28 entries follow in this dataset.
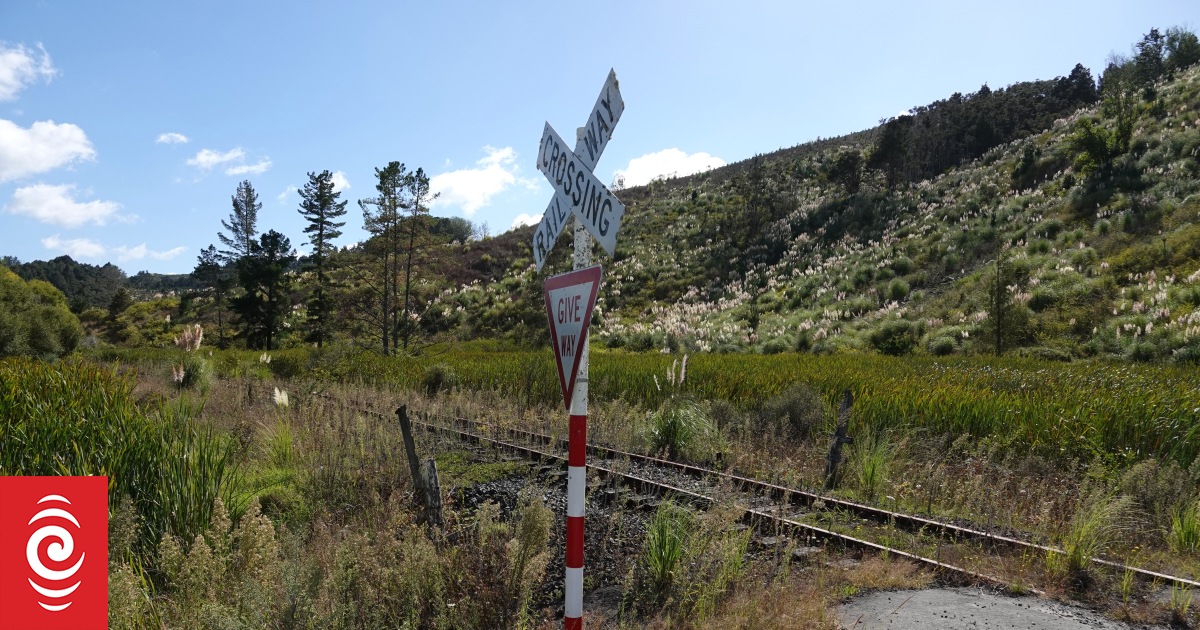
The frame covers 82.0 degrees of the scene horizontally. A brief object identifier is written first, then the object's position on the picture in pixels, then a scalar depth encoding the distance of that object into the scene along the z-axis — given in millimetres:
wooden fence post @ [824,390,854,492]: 7832
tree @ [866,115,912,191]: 49531
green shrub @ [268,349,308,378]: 25297
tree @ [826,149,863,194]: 51469
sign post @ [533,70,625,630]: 3348
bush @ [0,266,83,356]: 21844
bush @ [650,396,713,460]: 9602
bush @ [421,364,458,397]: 17719
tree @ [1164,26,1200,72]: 54000
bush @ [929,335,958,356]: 24406
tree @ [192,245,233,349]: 67750
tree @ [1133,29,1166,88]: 52188
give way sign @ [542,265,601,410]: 3324
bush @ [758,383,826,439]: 10539
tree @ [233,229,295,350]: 51469
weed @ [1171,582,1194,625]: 4391
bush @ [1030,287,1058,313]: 24953
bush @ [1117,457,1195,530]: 6602
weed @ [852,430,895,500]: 7676
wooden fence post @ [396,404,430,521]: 6365
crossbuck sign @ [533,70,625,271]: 3340
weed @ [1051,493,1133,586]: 5117
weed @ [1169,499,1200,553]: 5961
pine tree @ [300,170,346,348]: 55312
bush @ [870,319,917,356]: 24969
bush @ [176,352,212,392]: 16016
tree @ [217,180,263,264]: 63938
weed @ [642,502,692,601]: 4797
